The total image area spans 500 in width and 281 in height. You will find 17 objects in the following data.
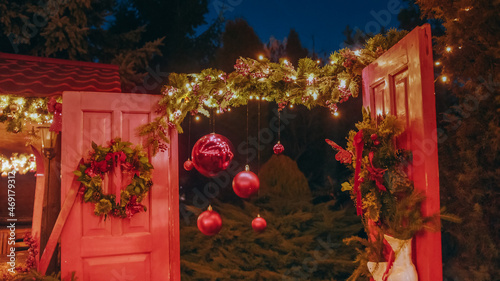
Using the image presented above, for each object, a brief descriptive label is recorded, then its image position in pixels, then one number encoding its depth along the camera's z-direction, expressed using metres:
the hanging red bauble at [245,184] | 4.10
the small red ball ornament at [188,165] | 4.83
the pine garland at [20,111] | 5.20
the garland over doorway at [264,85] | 3.79
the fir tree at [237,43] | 9.52
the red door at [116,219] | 4.29
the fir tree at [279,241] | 5.53
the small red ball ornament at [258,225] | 4.56
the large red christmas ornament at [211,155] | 4.02
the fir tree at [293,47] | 11.99
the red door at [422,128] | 2.65
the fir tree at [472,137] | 4.49
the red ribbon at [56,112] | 4.47
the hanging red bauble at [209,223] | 4.27
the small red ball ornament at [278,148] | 4.59
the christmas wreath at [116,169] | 4.20
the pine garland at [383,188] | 2.75
